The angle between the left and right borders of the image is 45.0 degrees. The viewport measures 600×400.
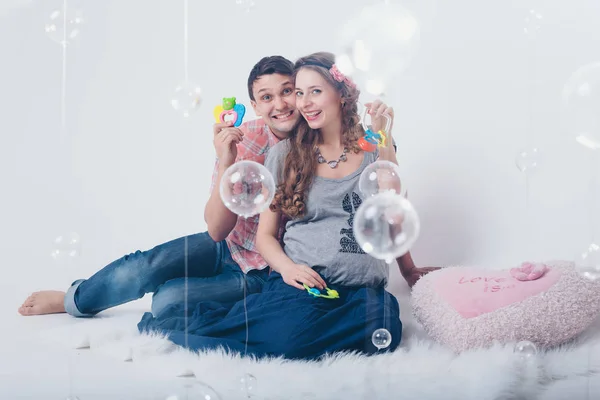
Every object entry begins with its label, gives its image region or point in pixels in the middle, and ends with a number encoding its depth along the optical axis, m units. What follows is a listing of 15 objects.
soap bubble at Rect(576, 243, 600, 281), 1.59
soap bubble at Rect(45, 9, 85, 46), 1.95
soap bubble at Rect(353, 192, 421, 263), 1.50
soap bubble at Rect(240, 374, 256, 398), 1.40
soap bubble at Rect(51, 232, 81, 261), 1.82
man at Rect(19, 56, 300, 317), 1.83
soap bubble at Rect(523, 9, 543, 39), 1.97
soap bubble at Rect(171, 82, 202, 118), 1.75
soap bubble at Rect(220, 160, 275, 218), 1.58
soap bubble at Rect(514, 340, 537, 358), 1.50
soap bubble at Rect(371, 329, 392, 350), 1.54
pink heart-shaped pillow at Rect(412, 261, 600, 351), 1.58
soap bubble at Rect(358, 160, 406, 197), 1.61
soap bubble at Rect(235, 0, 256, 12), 1.91
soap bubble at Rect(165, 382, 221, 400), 1.37
